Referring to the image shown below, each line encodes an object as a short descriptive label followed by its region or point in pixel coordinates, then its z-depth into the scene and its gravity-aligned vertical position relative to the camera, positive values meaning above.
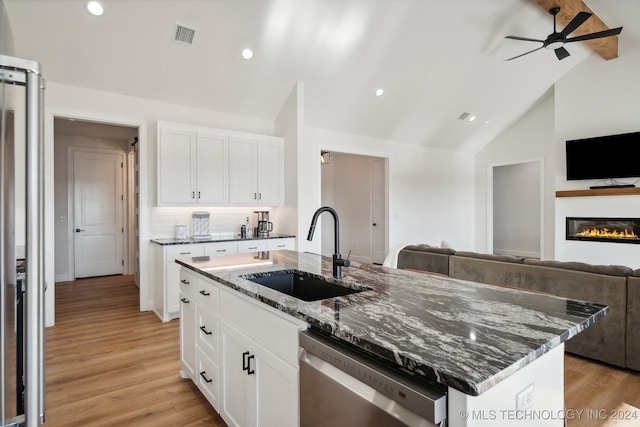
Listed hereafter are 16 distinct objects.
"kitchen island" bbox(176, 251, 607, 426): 0.83 -0.36
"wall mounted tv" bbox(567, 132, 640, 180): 5.45 +0.91
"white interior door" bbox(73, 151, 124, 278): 6.58 +0.06
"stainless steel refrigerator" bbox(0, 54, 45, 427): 1.05 -0.10
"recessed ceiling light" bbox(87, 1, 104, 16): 3.27 +1.98
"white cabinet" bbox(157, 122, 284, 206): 4.37 +0.66
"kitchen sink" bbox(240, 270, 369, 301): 1.90 -0.41
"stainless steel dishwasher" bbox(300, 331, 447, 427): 0.83 -0.49
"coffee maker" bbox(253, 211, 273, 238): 5.28 -0.17
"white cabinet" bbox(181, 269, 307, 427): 1.39 -0.71
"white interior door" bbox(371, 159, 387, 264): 7.64 +0.07
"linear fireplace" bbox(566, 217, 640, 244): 5.47 -0.29
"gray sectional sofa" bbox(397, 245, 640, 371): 2.68 -0.62
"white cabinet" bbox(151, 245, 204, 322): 4.04 -0.73
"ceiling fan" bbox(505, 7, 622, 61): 3.61 +2.05
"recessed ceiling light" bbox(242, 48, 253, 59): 4.14 +1.95
